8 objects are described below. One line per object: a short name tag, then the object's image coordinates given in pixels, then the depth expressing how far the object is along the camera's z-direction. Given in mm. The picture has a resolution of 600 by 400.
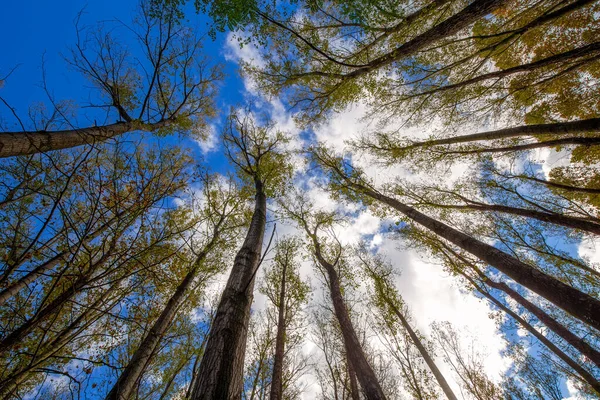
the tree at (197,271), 3866
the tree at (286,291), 8914
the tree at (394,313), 8070
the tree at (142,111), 3598
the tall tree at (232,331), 1662
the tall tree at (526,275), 2752
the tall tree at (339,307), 4320
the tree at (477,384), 9508
